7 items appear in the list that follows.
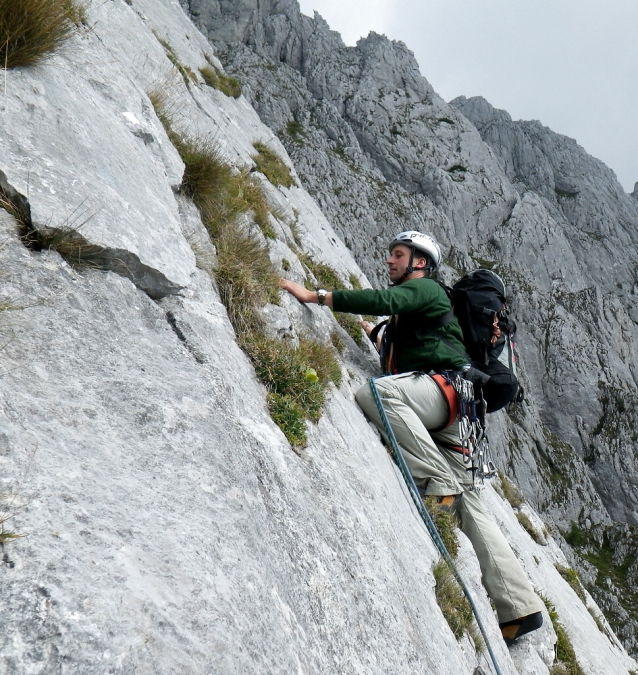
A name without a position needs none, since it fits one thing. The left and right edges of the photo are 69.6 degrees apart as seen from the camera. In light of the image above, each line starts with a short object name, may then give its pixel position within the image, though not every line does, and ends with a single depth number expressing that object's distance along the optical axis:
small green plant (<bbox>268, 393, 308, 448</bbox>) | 4.46
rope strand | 5.42
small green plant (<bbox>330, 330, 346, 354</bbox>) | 7.66
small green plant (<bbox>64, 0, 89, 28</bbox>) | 5.32
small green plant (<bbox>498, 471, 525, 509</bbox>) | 14.13
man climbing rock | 6.41
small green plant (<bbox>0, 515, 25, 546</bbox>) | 1.81
